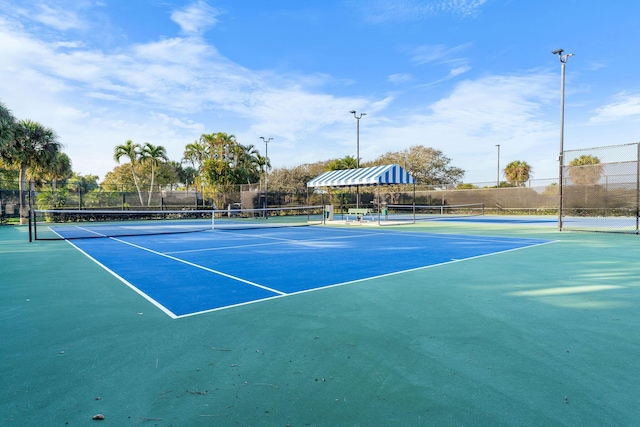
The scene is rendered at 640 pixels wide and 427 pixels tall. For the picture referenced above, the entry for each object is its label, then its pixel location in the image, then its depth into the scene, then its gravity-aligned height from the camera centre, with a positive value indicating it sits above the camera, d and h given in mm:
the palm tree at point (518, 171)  47000 +3708
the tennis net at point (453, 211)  31447 -966
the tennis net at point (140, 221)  17406 -1447
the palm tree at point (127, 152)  38625 +4913
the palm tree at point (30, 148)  24203 +3425
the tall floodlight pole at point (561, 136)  15649 +2653
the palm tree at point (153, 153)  39875 +4988
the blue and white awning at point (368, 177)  21641 +1373
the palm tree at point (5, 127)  21273 +4096
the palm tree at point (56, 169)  26519 +2282
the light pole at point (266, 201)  30422 -84
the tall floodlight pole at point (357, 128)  30131 +5743
